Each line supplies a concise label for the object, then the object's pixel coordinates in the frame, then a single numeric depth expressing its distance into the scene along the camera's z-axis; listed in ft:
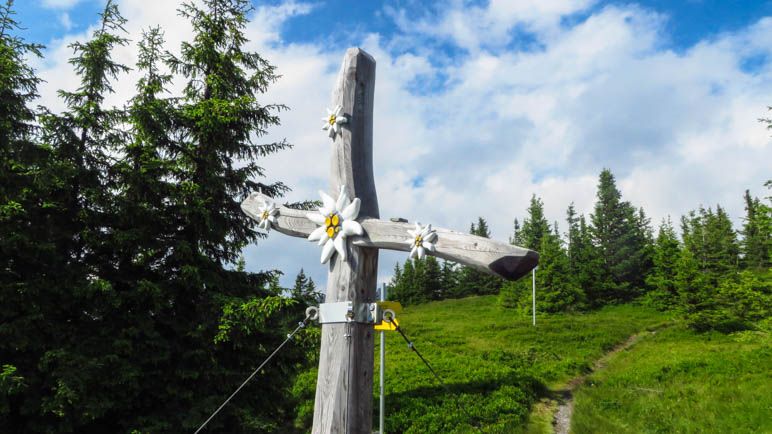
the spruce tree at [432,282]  193.16
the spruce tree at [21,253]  24.16
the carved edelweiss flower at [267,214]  14.82
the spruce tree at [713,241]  148.26
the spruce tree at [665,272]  128.67
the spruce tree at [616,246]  157.48
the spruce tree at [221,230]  26.86
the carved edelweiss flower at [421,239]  10.63
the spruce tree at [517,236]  200.48
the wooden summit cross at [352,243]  11.89
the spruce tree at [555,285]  128.16
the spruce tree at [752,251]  185.47
